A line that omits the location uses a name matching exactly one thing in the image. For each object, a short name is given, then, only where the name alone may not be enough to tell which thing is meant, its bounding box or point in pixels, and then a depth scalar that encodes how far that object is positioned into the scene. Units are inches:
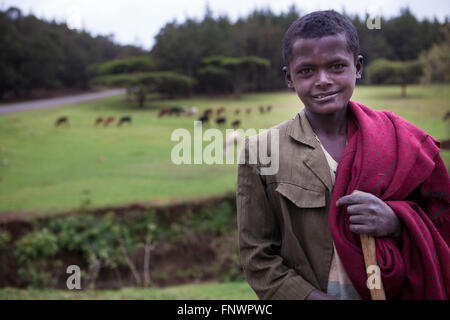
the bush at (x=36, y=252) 202.2
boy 44.5
